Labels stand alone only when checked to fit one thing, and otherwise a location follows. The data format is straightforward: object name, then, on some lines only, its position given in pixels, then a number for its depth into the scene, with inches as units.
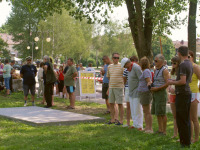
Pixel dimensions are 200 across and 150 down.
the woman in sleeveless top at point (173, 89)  286.1
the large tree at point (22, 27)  2630.4
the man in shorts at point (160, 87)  290.8
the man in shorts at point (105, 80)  435.1
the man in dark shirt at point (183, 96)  246.3
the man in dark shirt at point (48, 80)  531.4
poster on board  635.5
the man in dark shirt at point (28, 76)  539.8
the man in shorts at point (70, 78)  526.9
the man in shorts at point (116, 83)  363.3
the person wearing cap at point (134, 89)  334.0
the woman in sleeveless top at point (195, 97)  265.6
